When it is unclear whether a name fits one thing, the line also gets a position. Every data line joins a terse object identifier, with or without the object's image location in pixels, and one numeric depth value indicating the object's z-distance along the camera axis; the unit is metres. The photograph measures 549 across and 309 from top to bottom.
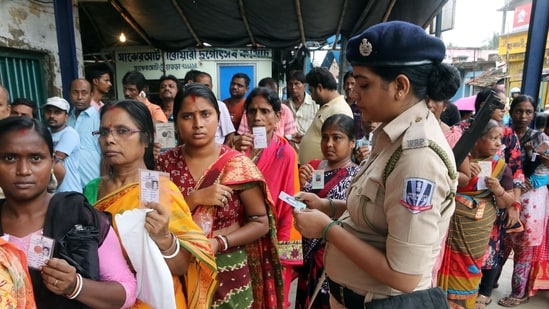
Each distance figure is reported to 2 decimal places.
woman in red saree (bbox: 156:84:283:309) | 1.86
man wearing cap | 3.08
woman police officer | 1.12
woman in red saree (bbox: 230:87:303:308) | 2.66
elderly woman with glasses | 1.51
